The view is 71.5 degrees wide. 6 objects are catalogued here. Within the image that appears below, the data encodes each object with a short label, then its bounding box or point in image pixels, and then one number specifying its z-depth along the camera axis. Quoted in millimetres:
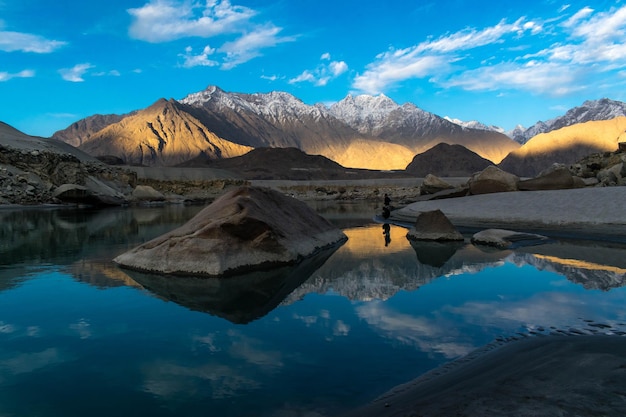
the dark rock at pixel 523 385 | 3605
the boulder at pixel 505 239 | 14414
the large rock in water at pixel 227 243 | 9930
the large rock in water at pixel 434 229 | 16000
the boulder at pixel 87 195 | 42469
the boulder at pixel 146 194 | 51844
